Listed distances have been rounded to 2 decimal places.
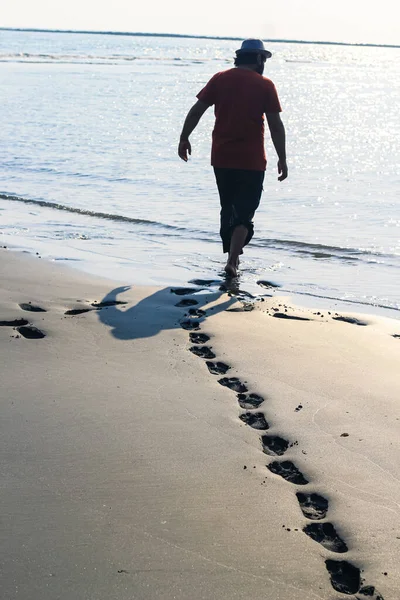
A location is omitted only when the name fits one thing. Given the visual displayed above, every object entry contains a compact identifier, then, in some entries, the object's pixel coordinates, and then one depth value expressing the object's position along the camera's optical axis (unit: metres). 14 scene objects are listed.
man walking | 6.09
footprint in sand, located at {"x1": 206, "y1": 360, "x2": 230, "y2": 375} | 4.22
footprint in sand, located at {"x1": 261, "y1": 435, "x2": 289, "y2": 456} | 3.34
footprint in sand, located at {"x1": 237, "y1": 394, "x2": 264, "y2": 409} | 3.79
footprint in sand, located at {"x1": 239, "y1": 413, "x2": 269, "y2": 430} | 3.57
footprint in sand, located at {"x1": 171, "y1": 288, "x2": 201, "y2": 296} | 5.95
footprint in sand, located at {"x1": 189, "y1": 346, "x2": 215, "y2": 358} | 4.48
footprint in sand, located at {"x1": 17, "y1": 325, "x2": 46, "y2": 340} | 4.61
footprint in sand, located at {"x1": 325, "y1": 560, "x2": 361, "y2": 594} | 2.49
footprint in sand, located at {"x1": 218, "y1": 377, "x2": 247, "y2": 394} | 3.99
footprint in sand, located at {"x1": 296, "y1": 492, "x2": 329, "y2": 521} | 2.88
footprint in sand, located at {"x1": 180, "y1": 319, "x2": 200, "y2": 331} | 4.97
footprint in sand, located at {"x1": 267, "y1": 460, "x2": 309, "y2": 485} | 3.12
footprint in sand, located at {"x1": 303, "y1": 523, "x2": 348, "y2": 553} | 2.70
